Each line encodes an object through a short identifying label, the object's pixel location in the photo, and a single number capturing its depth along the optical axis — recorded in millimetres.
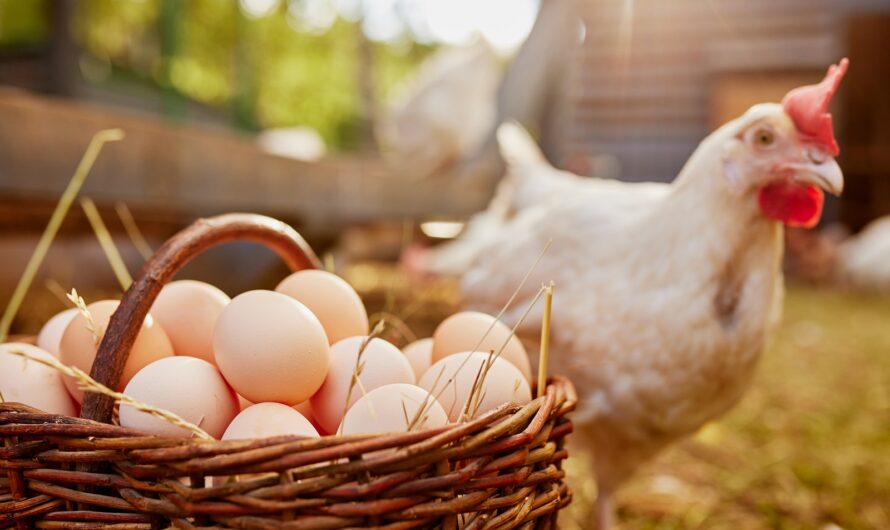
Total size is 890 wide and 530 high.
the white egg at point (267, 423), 484
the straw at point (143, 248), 661
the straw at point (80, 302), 483
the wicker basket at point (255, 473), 443
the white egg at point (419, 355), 586
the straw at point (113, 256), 629
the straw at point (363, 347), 477
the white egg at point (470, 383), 520
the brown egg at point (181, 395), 490
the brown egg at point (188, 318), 556
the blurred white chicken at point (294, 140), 2840
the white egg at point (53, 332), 567
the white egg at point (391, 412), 485
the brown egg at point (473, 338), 569
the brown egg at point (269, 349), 500
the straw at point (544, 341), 520
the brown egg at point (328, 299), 567
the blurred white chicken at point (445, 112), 2280
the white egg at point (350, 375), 523
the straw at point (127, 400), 457
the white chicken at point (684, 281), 597
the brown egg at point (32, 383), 515
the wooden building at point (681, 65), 2977
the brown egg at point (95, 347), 526
